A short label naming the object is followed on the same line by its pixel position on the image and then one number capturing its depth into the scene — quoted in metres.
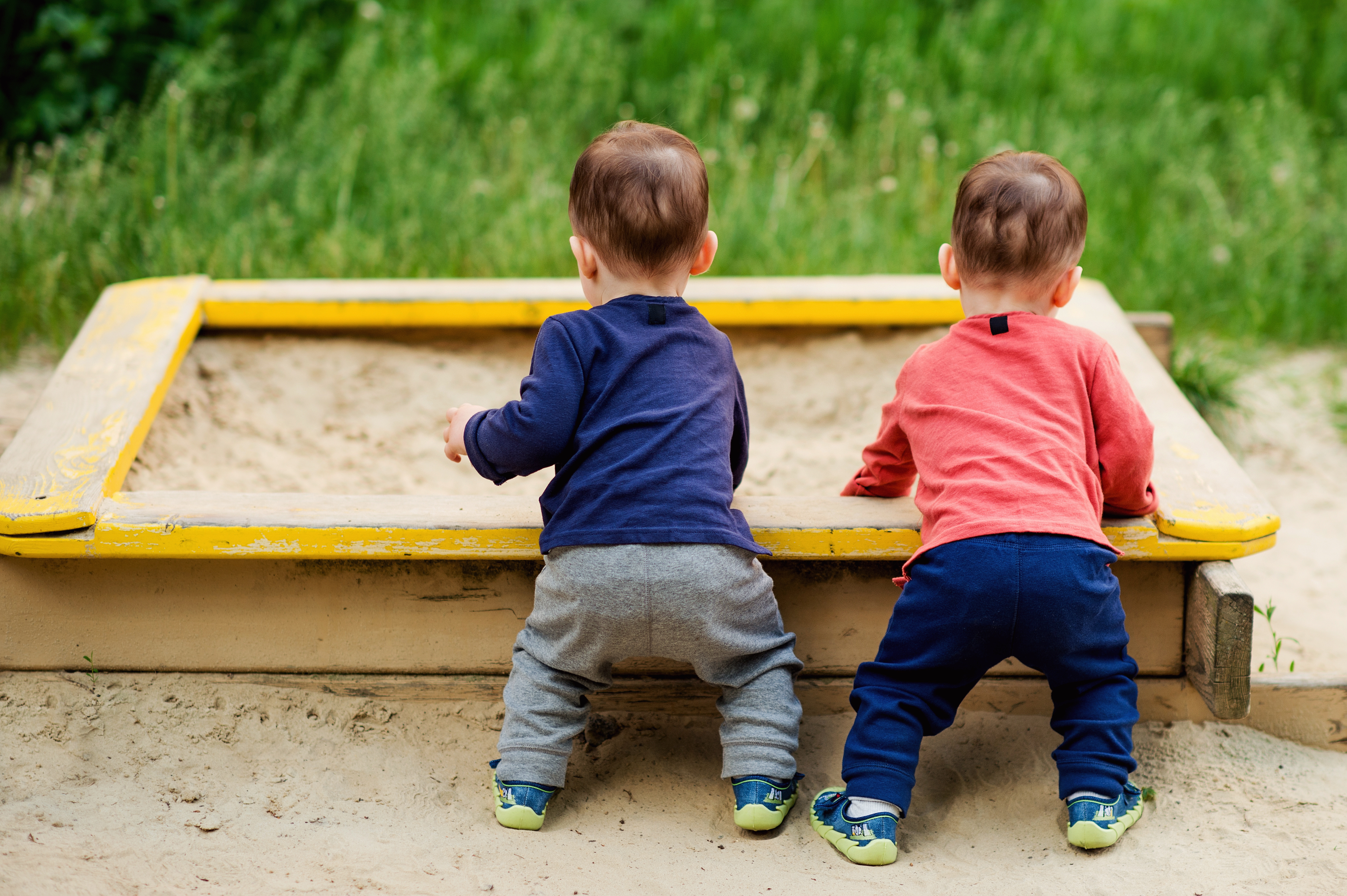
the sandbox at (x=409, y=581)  4.74
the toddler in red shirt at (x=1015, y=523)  4.60
